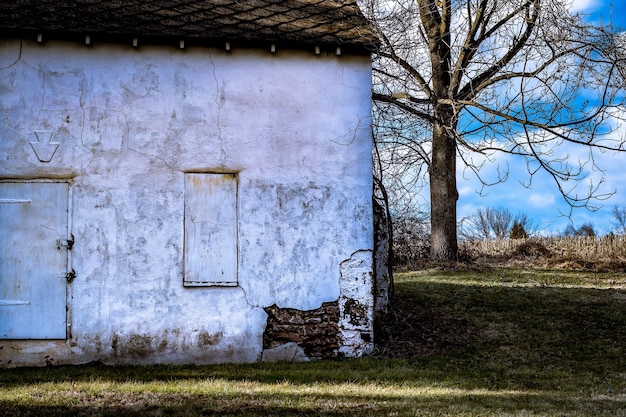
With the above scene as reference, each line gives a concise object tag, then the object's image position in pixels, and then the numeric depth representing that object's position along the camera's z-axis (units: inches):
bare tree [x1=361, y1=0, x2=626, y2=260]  454.3
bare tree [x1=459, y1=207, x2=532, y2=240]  1448.1
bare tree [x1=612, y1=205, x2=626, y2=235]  1264.3
